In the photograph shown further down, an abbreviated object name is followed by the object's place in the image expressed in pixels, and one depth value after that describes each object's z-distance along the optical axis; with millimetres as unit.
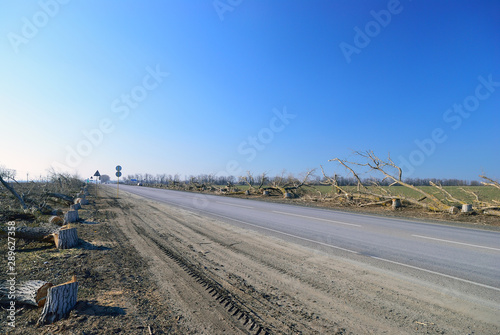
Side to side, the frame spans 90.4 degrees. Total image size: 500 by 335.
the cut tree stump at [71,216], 9739
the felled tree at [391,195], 16094
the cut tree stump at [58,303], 3262
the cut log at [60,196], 15348
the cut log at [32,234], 6746
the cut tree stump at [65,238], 6469
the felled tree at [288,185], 28978
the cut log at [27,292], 3531
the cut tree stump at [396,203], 17366
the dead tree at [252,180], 34656
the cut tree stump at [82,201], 16391
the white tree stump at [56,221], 9214
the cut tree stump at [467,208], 14367
